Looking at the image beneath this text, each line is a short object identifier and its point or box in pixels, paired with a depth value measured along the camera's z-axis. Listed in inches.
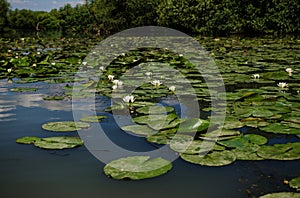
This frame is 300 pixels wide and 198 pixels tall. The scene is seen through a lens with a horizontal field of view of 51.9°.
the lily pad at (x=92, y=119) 81.7
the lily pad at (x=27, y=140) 67.1
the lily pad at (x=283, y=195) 42.5
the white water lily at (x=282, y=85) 108.5
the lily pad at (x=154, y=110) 86.4
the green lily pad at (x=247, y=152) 57.1
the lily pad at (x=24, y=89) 119.5
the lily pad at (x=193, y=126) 70.4
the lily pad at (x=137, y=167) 50.3
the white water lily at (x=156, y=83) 117.8
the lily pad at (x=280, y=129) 68.5
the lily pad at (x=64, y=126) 74.5
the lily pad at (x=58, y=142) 64.0
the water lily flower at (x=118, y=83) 119.4
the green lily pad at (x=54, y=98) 107.8
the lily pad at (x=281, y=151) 56.4
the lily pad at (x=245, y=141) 62.1
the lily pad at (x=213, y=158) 54.9
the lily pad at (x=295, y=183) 46.1
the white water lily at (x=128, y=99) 95.7
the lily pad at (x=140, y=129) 71.0
